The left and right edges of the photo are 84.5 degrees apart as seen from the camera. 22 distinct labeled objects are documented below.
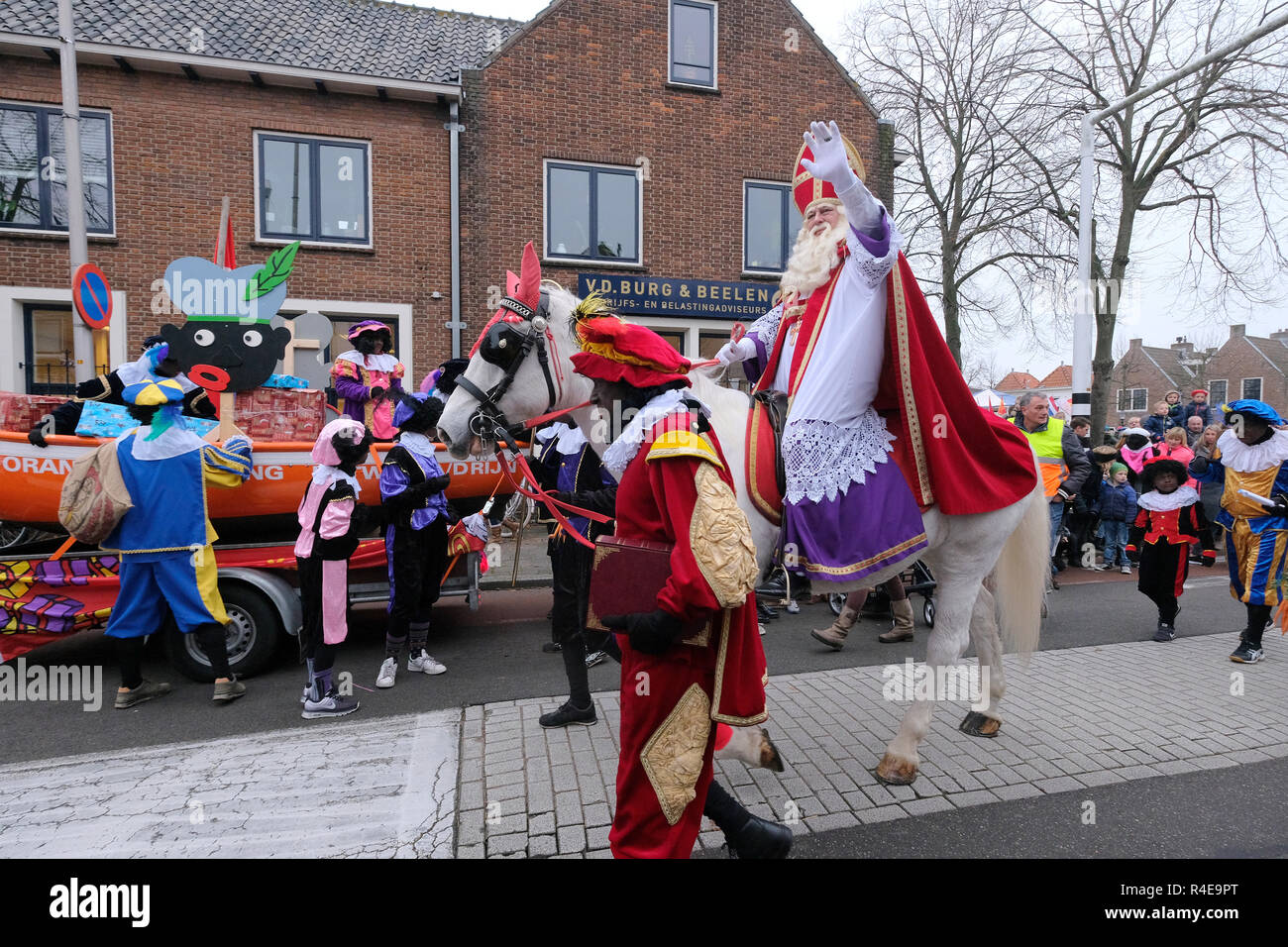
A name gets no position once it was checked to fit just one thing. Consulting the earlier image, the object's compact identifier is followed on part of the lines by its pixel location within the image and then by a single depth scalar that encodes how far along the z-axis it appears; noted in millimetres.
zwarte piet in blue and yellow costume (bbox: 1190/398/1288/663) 5172
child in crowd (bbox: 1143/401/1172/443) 11162
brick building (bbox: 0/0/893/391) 10789
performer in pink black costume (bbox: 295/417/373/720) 4145
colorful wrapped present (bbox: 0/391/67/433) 5070
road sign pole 7832
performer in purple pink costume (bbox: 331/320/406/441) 5812
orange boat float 4625
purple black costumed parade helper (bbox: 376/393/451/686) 4805
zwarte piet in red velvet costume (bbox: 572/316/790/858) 1998
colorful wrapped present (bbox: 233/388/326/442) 5609
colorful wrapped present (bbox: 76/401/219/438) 4871
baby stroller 6484
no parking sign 5949
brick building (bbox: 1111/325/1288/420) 40562
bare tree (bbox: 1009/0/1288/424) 14305
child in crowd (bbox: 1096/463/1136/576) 9766
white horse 3207
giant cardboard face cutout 5445
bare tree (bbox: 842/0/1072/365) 16000
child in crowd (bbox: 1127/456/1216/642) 5980
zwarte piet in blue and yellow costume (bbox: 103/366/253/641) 4336
